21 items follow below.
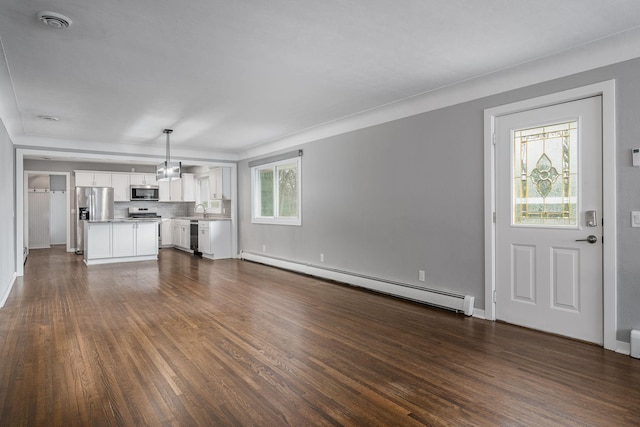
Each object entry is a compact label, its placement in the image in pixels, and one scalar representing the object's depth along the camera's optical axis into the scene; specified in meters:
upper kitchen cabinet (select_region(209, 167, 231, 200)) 8.77
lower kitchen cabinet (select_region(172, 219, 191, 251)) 9.91
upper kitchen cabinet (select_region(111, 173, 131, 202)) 10.10
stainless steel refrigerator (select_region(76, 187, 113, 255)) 9.74
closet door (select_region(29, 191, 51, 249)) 10.92
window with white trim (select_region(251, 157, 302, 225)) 6.93
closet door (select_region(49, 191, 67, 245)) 11.16
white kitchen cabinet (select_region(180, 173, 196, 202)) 10.95
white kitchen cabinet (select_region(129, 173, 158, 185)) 10.30
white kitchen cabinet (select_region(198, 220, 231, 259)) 8.59
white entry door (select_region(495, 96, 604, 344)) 3.15
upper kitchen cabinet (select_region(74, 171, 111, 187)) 9.69
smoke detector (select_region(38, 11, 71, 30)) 2.46
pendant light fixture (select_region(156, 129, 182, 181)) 6.53
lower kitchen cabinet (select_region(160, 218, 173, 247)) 11.10
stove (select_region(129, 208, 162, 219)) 10.71
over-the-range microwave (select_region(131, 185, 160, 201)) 10.23
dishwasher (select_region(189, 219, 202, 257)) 9.38
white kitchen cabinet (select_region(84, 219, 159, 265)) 7.73
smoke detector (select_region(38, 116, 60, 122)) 5.27
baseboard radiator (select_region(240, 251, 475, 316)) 4.06
